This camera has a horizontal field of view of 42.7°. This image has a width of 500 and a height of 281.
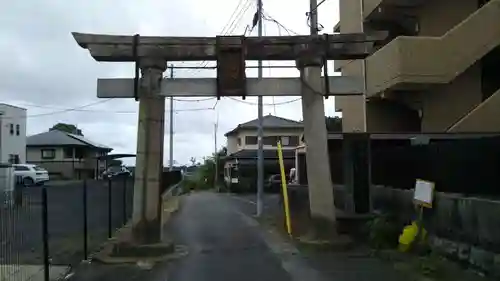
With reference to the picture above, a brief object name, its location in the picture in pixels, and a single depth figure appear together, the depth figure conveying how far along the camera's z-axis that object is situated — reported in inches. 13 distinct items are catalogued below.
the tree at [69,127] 4237.2
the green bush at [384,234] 535.8
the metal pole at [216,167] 2694.4
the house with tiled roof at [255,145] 2188.7
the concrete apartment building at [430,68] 743.7
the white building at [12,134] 2096.5
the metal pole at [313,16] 819.4
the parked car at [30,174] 1675.7
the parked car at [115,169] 2238.7
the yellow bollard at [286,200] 675.8
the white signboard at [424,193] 480.7
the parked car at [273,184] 1909.4
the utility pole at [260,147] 1011.3
